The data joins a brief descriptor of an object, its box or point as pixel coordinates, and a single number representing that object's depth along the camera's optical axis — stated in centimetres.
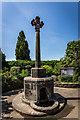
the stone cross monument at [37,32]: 687
